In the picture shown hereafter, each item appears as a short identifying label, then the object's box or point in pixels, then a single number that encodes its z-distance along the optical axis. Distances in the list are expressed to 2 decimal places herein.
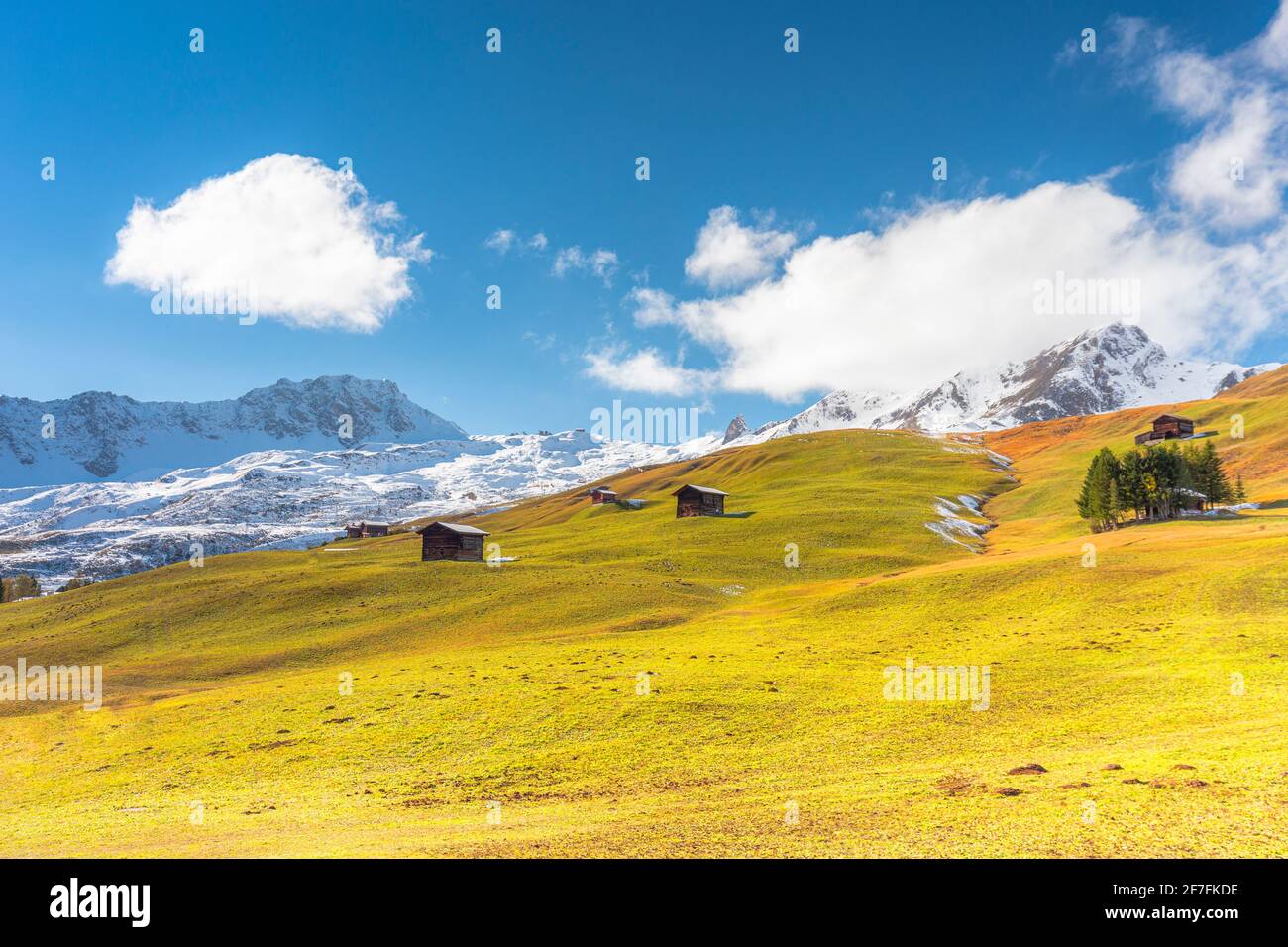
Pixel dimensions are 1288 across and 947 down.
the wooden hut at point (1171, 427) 173.12
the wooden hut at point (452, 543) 111.81
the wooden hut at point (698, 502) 140.50
